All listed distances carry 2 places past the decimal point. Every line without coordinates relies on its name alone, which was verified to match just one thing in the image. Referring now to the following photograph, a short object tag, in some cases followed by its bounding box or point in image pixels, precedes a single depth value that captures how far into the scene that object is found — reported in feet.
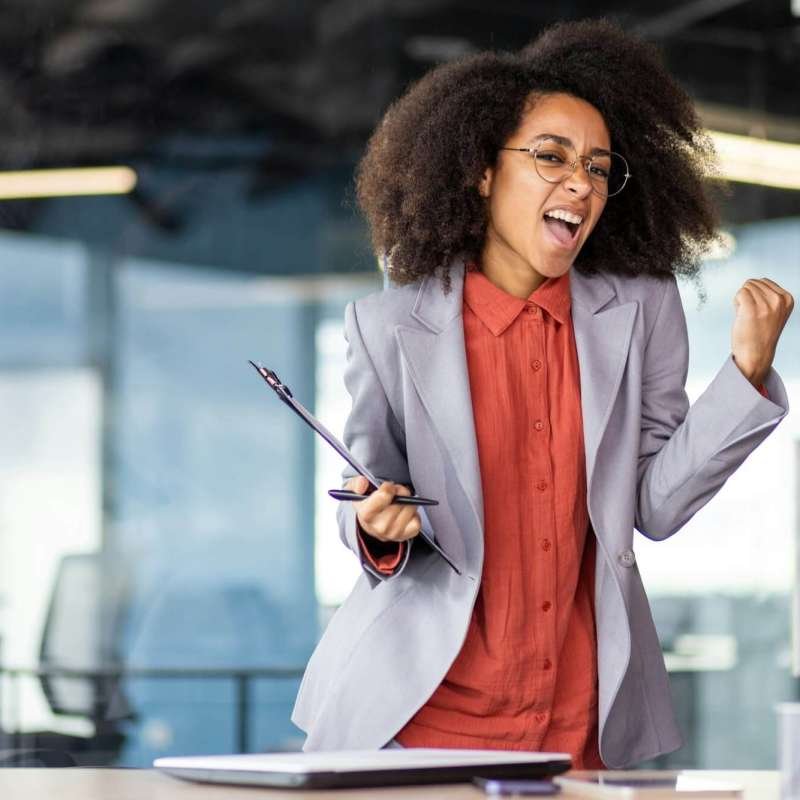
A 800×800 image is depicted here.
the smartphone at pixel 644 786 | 6.75
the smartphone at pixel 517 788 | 6.78
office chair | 16.97
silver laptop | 6.83
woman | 8.33
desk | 6.82
